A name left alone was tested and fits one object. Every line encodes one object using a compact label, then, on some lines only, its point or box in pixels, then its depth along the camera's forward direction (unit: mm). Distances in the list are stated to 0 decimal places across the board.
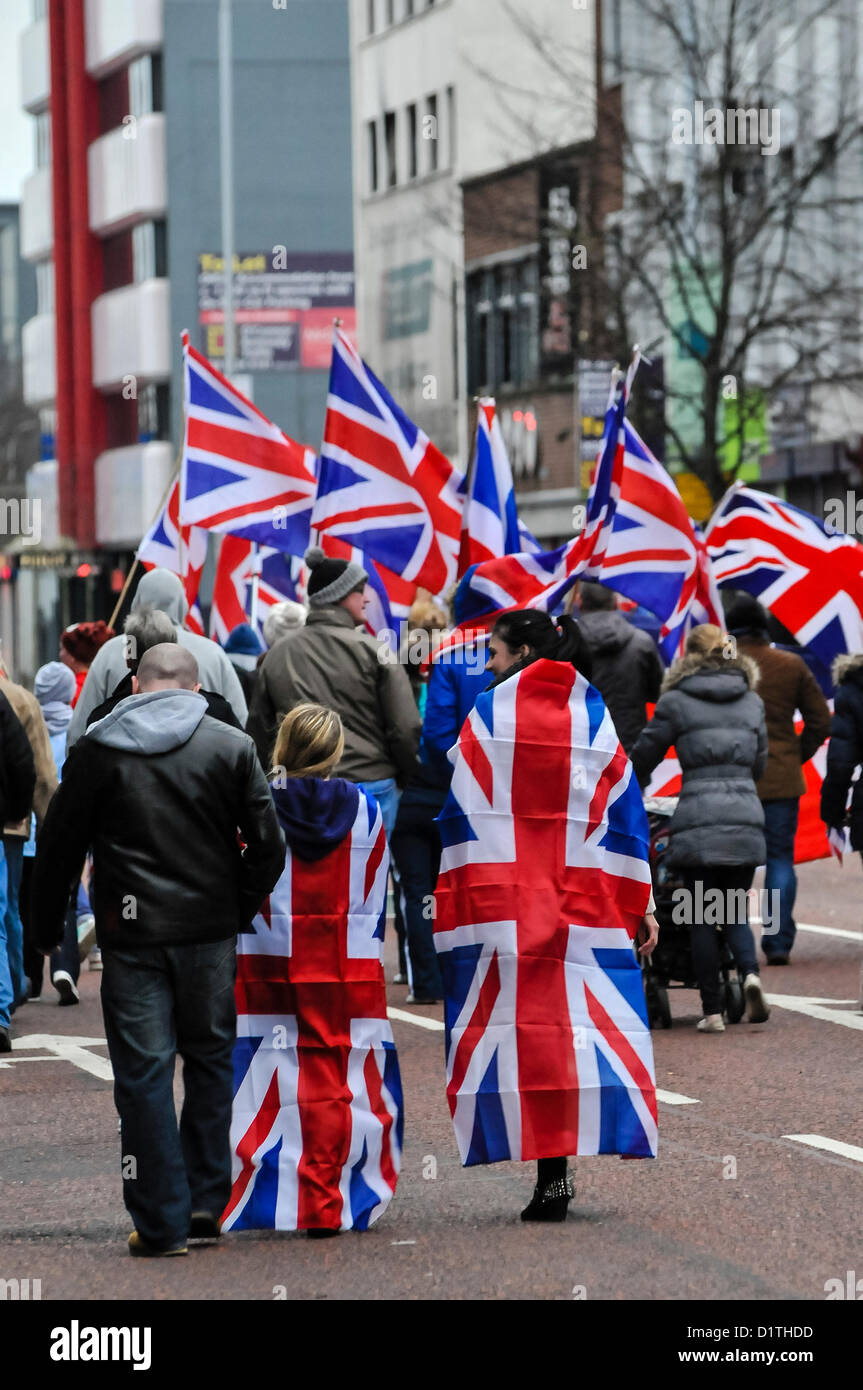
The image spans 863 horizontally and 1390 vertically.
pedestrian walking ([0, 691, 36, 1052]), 11625
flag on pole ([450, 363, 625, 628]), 11875
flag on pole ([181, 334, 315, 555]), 16219
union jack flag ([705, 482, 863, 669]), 15695
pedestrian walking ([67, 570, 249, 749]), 10758
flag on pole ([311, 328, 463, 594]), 15430
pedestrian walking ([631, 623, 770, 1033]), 11602
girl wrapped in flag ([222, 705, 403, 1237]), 7656
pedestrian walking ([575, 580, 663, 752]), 13977
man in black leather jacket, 7273
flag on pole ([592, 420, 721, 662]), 15422
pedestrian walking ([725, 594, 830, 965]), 14109
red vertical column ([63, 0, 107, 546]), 58438
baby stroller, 11758
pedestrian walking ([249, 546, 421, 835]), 11820
